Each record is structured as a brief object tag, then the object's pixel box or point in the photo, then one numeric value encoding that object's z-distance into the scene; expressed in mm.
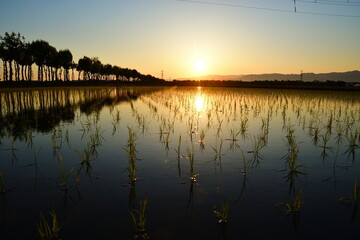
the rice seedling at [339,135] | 10911
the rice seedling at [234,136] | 11208
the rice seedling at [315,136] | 10977
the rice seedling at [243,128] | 12695
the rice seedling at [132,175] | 6453
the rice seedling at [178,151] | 8766
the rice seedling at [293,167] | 7250
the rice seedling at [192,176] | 6699
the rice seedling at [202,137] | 10912
